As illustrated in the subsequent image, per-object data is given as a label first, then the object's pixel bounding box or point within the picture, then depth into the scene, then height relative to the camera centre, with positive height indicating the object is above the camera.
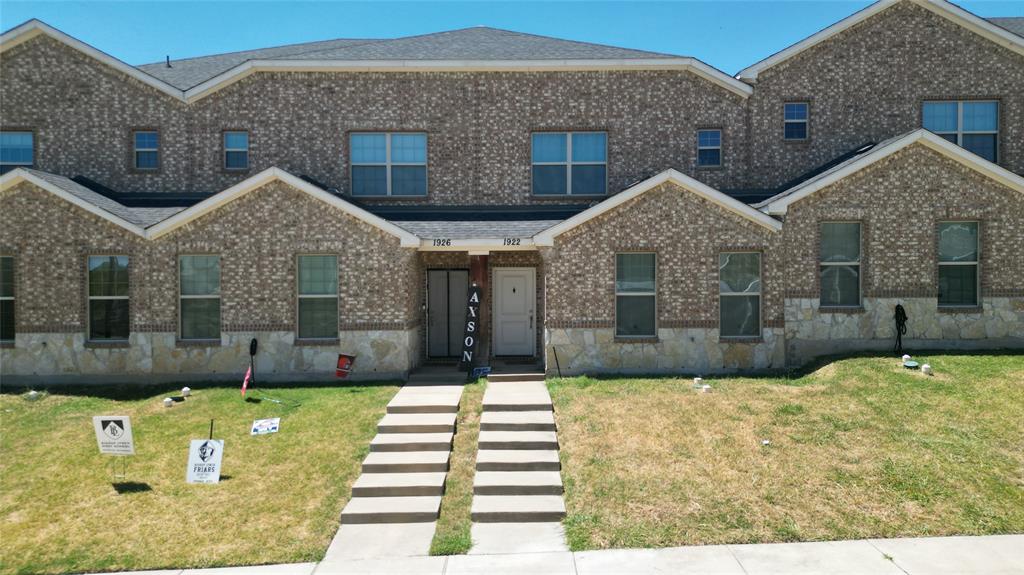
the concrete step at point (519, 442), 9.21 -2.48
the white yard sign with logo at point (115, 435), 8.37 -2.15
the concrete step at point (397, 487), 8.02 -2.79
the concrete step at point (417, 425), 9.73 -2.33
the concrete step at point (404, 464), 8.61 -2.64
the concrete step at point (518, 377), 12.66 -2.00
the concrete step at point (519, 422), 9.73 -2.30
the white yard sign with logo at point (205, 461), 8.05 -2.43
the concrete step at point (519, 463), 8.59 -2.63
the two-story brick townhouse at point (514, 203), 12.80 +1.89
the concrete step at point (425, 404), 10.45 -2.15
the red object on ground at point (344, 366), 12.78 -1.77
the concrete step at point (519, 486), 8.01 -2.76
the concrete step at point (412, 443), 9.15 -2.49
